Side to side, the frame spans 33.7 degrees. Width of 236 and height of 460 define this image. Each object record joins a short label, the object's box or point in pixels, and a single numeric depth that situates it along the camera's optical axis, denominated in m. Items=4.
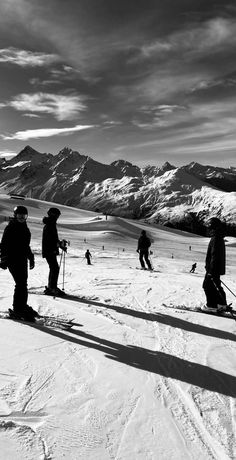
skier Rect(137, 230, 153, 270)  20.55
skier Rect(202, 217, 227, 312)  8.74
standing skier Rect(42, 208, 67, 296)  9.91
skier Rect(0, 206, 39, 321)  7.46
